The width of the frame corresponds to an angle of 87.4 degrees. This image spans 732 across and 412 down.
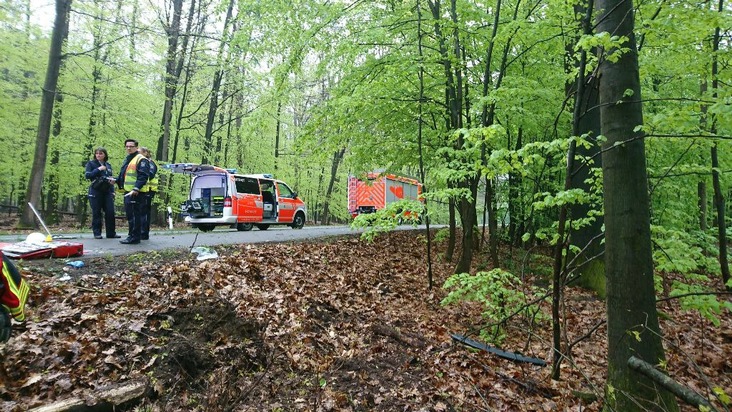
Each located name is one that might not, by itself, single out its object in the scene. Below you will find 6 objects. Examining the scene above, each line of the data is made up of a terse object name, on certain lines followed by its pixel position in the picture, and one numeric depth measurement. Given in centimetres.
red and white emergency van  1226
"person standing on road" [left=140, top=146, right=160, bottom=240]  774
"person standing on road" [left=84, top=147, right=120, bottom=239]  760
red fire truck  2275
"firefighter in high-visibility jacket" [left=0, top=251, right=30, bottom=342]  239
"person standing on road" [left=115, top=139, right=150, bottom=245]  752
